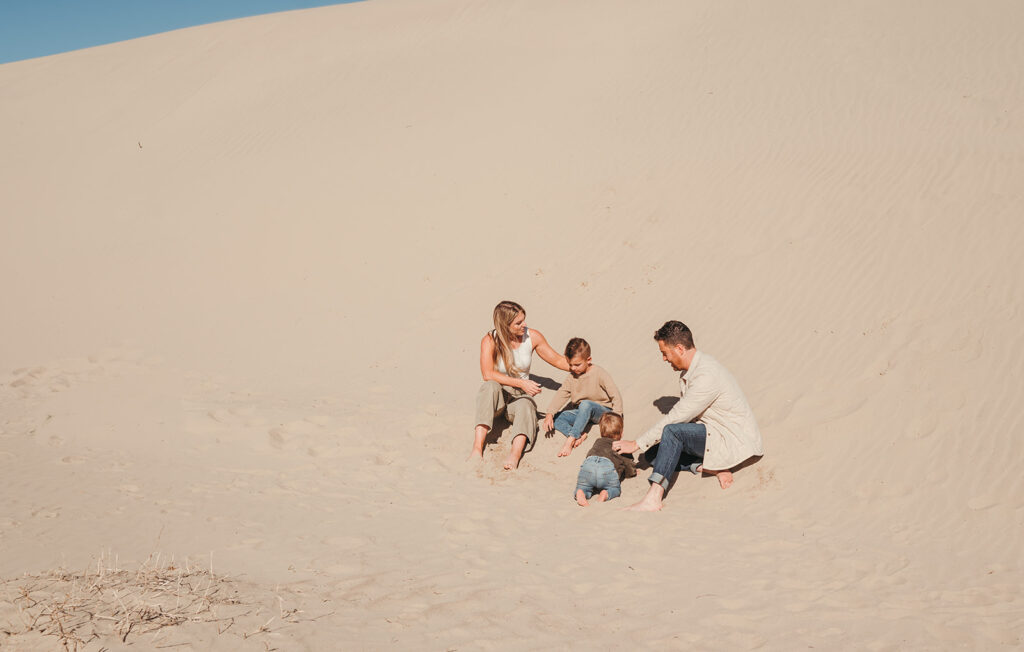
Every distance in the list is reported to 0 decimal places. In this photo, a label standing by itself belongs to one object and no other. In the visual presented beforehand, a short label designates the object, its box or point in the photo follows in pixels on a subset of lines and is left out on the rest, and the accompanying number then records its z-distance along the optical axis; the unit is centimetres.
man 587
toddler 587
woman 674
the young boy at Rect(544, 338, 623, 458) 667
